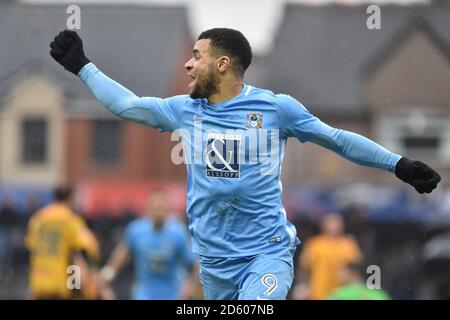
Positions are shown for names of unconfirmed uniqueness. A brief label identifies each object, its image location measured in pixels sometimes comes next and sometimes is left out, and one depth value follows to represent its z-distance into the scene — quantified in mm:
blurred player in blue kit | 12797
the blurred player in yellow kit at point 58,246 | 13195
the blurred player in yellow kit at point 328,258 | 15453
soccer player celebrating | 6875
